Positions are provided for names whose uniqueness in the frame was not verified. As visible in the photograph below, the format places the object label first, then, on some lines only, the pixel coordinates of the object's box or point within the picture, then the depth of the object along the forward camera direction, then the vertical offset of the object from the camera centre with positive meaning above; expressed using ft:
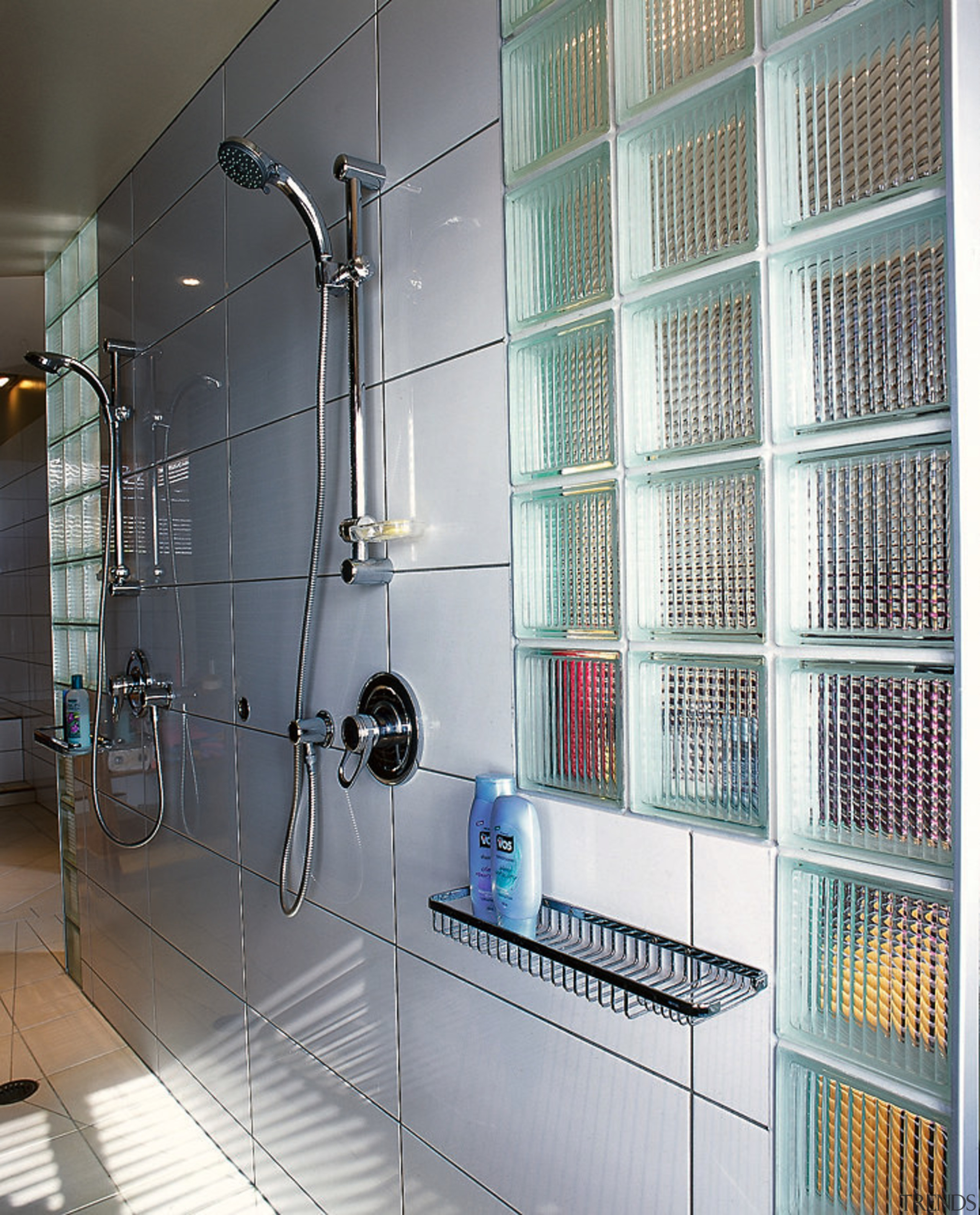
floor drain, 7.67 -4.16
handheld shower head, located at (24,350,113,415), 7.79 +2.05
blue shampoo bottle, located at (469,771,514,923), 3.98 -1.09
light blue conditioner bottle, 3.81 -1.14
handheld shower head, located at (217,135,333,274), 4.43 +2.11
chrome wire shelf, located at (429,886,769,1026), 2.94 -1.34
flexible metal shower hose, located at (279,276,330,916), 4.84 -0.45
